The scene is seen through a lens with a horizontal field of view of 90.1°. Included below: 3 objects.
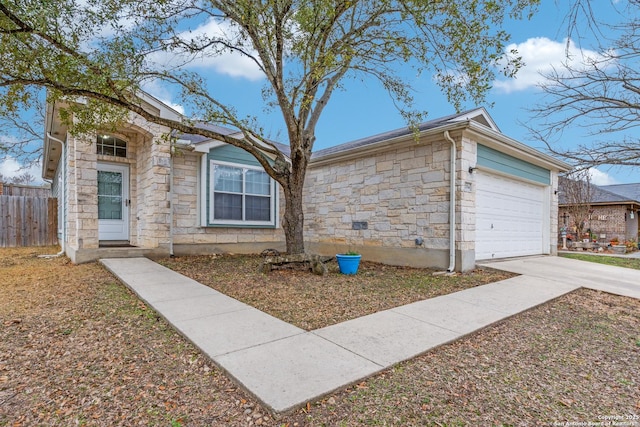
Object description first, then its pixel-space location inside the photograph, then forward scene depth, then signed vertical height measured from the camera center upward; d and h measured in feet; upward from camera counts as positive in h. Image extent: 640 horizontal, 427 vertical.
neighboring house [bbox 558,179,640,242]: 53.57 -1.05
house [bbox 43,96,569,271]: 21.85 +0.92
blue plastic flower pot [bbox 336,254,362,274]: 20.40 -3.54
